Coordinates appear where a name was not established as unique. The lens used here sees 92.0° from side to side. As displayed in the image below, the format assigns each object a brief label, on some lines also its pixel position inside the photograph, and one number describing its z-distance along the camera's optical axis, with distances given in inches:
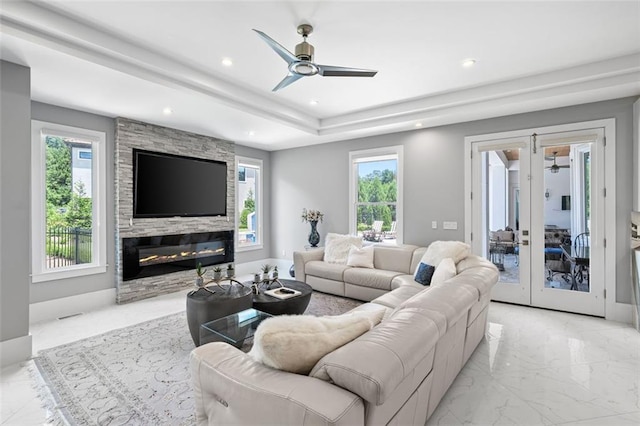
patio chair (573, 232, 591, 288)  157.5
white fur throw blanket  50.5
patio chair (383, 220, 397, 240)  216.7
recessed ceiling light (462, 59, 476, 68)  130.2
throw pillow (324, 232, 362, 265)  203.9
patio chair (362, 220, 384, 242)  225.8
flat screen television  187.6
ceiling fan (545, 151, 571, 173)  161.4
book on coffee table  132.6
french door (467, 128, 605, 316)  155.0
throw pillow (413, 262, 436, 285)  151.1
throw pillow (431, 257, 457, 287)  134.0
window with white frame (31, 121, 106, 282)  153.5
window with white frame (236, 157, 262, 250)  259.3
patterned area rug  82.7
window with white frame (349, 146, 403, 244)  214.4
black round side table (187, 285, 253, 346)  115.9
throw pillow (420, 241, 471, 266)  152.3
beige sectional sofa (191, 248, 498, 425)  43.0
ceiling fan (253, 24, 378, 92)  97.7
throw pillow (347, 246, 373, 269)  191.3
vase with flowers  243.8
